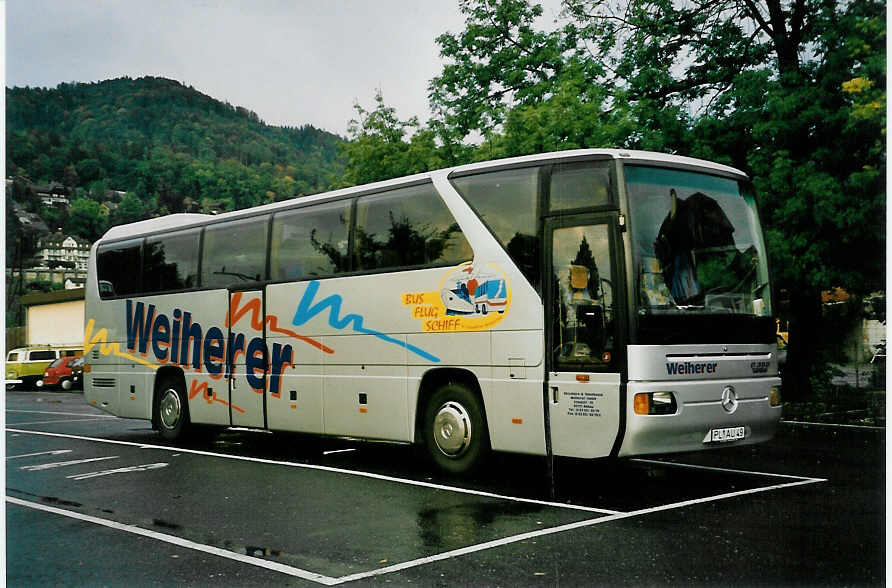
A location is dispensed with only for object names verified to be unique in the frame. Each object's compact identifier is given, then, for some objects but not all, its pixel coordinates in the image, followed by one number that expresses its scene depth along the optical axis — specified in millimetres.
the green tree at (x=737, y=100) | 17141
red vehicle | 36969
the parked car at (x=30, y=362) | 38750
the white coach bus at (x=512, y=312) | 9258
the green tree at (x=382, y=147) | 21266
